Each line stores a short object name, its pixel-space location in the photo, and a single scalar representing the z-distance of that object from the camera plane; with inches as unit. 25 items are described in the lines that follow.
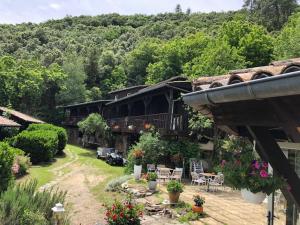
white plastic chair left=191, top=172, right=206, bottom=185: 526.5
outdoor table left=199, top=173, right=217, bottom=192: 505.7
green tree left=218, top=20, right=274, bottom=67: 1104.7
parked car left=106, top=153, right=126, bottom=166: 815.8
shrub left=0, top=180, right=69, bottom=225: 218.3
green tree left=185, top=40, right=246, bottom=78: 820.3
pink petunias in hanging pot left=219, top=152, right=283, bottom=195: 108.5
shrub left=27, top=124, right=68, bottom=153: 901.4
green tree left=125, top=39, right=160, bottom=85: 1735.3
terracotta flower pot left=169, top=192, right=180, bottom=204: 395.3
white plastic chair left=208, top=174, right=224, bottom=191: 494.5
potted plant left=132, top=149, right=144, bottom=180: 539.7
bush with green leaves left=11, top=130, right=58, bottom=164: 774.1
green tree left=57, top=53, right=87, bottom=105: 1496.7
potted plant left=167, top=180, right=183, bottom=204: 394.7
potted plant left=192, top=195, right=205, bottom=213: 358.0
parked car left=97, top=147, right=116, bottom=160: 913.5
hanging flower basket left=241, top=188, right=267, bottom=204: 114.5
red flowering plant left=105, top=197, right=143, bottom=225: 216.9
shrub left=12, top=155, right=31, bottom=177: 629.7
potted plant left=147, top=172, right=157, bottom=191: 466.4
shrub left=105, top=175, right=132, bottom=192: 511.8
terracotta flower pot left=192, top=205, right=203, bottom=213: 357.7
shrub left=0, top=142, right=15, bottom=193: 402.3
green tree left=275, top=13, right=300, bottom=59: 898.2
